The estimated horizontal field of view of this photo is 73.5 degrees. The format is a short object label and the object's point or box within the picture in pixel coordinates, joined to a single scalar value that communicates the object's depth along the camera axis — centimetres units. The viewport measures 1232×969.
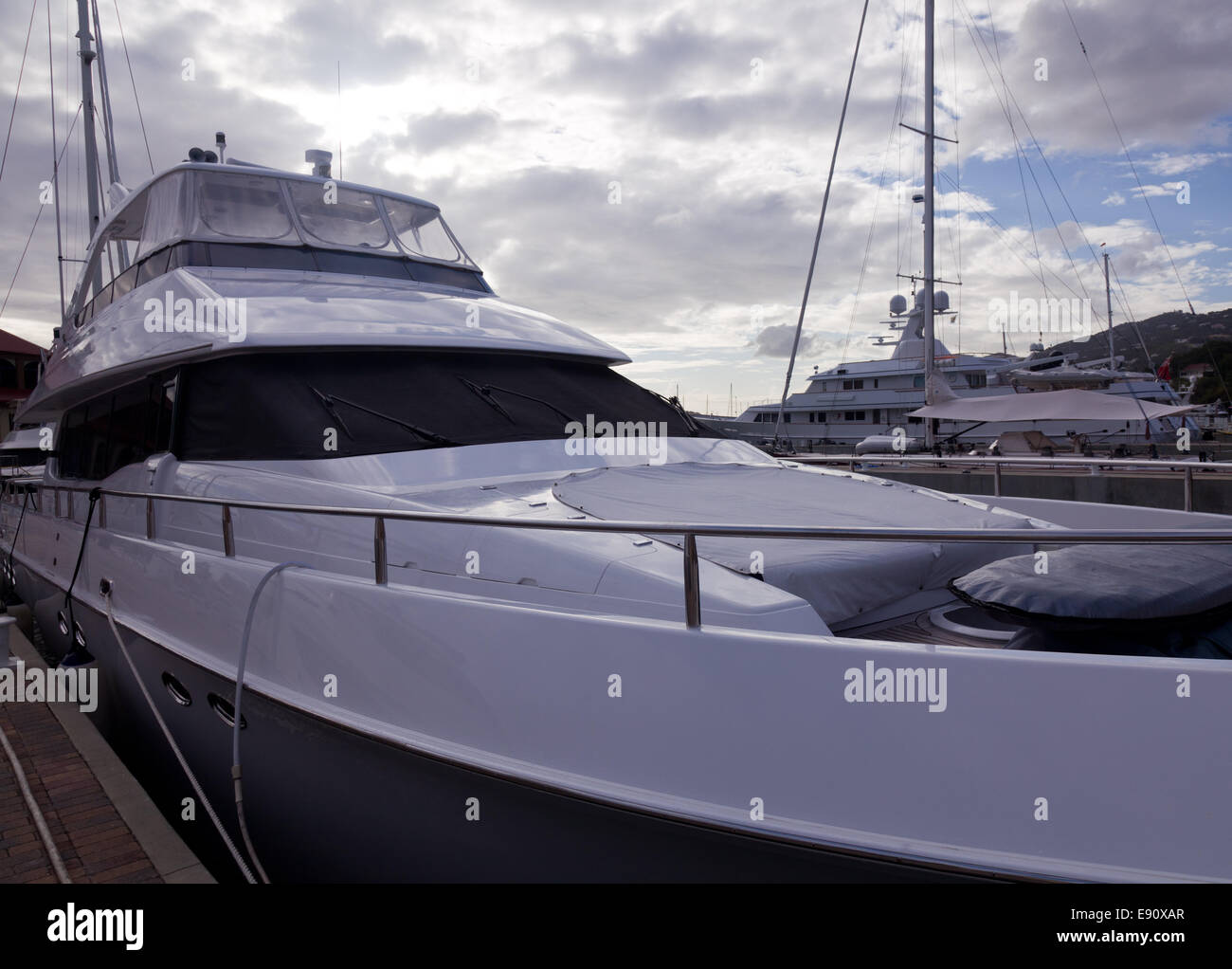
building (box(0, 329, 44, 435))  3297
